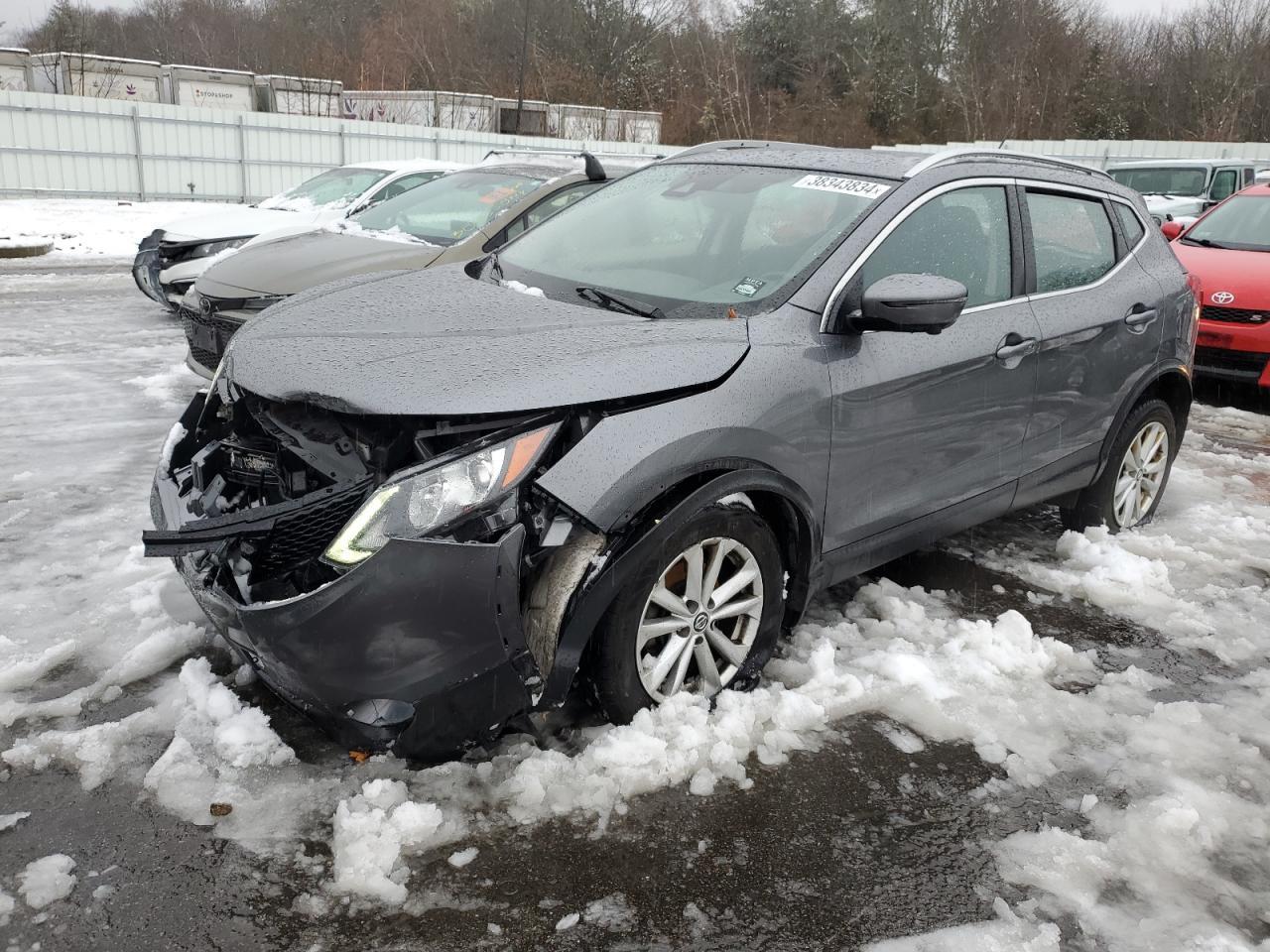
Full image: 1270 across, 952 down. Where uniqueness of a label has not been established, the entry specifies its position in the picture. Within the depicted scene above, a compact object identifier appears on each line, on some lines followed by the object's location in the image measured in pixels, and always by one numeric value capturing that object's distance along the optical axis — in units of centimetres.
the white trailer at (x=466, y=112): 3288
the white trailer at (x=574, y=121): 3447
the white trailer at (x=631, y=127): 3544
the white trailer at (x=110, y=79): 2884
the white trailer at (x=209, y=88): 2925
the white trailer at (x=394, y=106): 3350
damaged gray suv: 262
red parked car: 784
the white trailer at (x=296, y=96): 3025
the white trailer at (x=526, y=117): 3359
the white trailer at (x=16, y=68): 2686
